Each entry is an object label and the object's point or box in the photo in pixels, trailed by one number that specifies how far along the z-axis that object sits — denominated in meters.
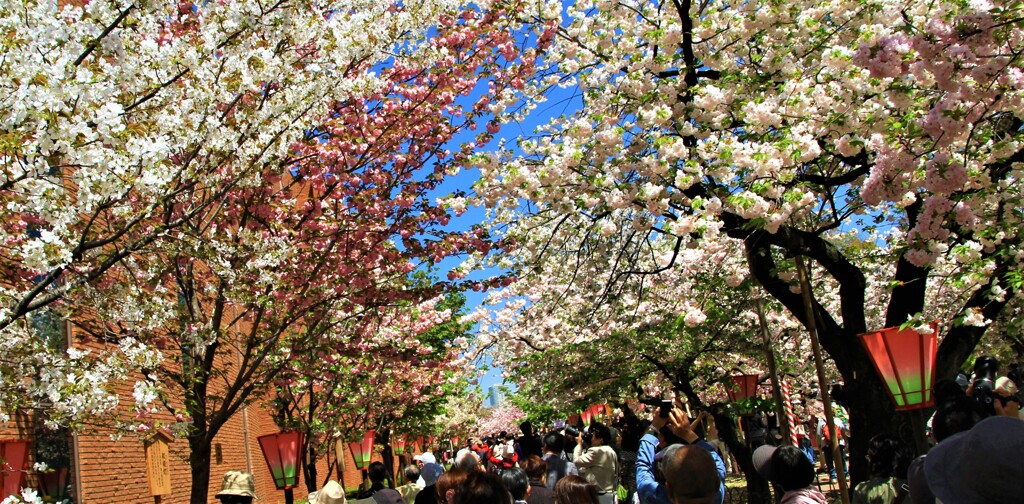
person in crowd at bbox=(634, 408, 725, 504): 3.69
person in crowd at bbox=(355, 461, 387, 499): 8.06
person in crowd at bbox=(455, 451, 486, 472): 7.71
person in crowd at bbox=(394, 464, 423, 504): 10.17
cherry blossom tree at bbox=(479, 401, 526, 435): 74.43
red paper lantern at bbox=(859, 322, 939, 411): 5.46
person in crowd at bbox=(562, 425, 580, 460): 11.52
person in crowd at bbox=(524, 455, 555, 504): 6.82
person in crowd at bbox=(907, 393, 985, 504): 4.29
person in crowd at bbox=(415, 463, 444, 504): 8.84
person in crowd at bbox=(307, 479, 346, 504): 6.70
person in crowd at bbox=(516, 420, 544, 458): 7.81
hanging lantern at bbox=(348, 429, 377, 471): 17.73
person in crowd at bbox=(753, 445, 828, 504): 4.21
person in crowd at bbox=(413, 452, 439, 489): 9.34
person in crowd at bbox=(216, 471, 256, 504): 5.77
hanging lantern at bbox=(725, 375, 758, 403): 13.98
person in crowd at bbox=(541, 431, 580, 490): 8.66
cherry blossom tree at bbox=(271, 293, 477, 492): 10.45
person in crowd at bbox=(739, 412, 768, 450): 16.17
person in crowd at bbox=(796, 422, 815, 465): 15.70
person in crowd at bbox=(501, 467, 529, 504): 6.23
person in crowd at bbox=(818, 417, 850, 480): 17.45
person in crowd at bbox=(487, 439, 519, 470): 11.04
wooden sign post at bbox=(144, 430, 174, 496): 12.52
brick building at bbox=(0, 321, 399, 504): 9.09
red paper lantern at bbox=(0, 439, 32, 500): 7.59
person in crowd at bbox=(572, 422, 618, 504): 8.36
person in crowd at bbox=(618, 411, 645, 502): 10.27
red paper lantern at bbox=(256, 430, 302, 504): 8.99
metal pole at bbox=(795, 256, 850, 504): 6.40
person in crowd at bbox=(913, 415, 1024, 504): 1.96
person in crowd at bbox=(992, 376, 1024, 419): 5.45
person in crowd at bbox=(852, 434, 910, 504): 4.73
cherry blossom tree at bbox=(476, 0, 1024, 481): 4.79
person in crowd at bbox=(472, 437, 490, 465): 20.13
